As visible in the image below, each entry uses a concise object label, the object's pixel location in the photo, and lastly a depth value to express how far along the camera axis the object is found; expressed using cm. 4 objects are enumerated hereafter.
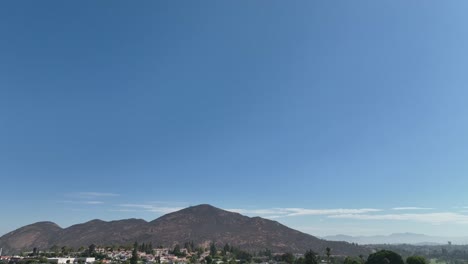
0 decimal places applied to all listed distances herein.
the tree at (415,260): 9808
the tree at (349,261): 10945
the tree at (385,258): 10156
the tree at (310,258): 9856
